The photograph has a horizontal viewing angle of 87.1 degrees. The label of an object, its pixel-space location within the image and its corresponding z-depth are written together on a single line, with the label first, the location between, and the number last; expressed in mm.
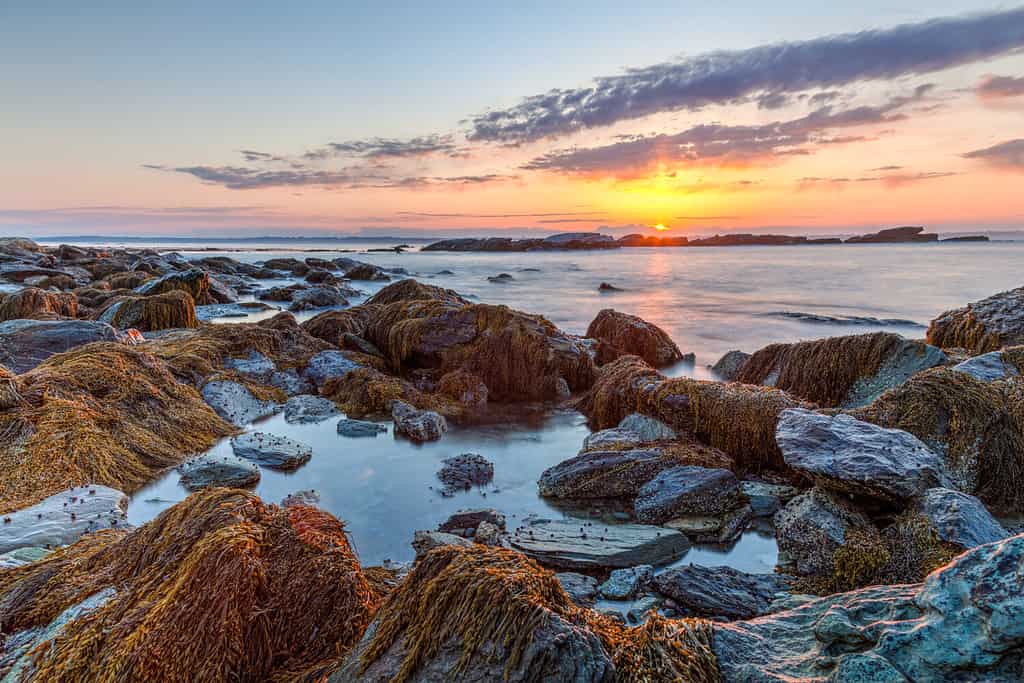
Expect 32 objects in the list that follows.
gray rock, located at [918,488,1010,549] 3352
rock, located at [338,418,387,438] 6566
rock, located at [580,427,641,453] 5832
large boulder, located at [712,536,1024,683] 1646
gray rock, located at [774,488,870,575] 3711
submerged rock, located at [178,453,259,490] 5055
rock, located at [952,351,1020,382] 5612
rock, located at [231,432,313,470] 5617
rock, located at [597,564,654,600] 3502
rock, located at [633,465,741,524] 4562
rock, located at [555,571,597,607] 3434
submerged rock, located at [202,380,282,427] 7055
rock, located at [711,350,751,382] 9766
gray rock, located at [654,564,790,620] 3283
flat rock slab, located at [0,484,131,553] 3521
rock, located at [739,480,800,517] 4633
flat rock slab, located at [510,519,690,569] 3904
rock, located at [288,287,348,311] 18672
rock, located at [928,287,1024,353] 7367
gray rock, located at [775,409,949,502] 3846
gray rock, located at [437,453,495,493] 5270
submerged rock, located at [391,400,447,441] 6512
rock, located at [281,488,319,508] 4720
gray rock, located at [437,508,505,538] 4305
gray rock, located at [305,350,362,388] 8898
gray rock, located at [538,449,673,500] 5008
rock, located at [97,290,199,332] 11711
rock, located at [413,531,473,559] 3883
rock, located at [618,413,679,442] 6164
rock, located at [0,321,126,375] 7371
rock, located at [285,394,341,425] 7090
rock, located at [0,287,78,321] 11562
